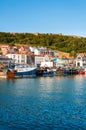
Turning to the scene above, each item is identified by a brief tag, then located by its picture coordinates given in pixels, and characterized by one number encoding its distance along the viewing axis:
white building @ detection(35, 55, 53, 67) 61.45
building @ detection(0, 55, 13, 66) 53.86
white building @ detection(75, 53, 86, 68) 66.67
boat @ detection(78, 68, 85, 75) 56.07
